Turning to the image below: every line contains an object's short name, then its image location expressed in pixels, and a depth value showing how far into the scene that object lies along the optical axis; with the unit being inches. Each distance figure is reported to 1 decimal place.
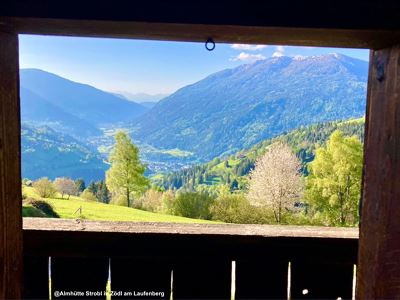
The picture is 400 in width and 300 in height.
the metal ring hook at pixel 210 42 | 42.2
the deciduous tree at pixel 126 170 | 861.8
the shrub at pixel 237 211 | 499.3
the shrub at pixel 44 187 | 571.2
